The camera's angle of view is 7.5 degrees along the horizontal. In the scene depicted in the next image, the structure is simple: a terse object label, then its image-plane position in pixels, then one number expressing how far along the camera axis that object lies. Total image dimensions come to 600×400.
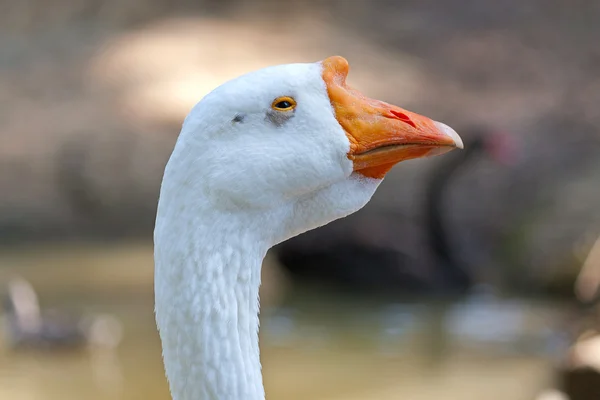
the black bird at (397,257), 9.72
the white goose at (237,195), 2.75
